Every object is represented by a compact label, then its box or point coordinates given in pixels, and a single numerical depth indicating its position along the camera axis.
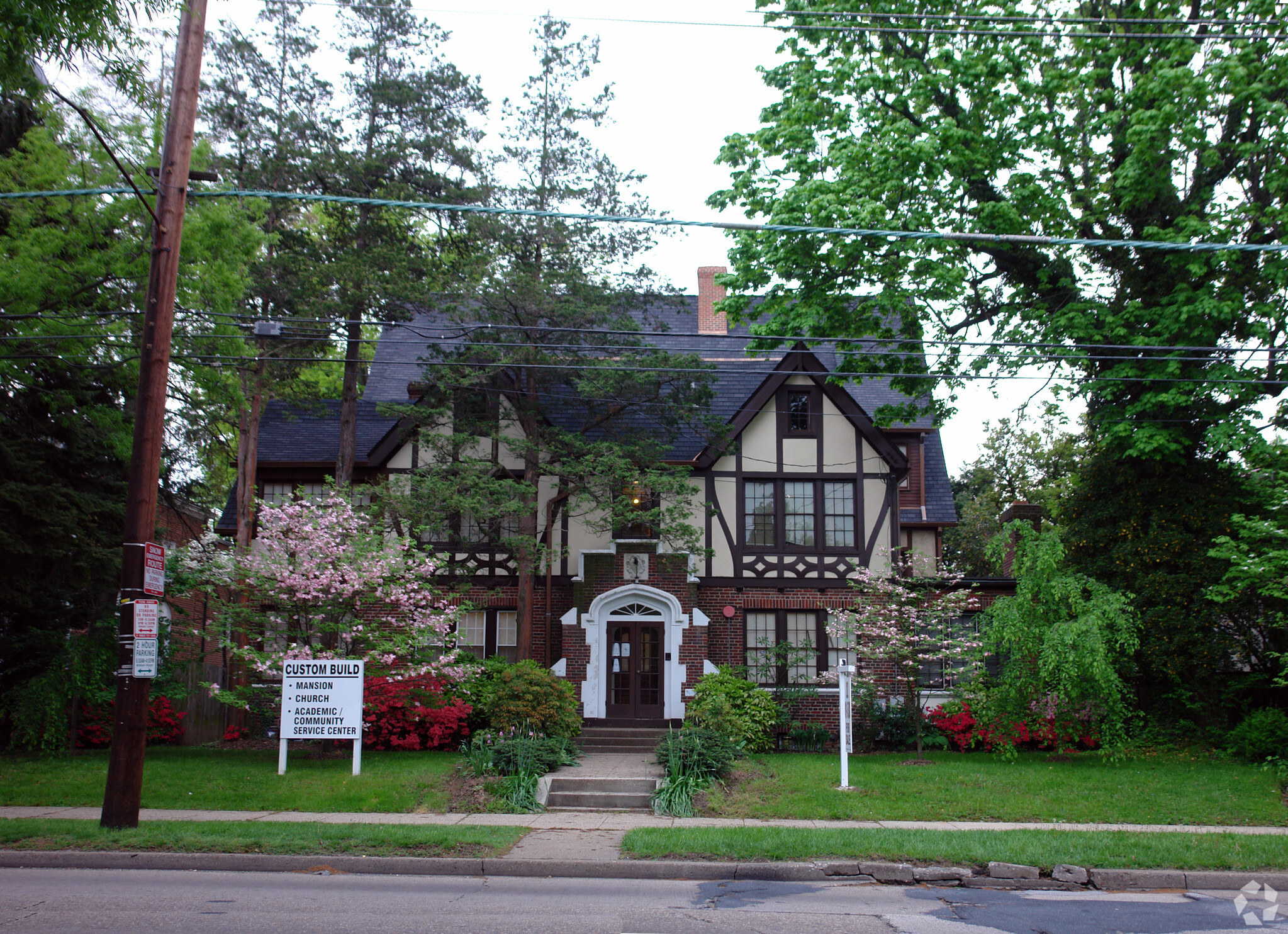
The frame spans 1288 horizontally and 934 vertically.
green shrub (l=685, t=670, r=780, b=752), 17.84
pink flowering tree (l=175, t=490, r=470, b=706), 15.86
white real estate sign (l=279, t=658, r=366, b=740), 14.61
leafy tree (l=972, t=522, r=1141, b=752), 15.75
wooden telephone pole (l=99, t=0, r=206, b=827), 10.66
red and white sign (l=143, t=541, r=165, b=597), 10.93
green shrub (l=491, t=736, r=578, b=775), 14.09
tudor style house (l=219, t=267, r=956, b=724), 21.09
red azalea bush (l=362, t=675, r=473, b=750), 16.80
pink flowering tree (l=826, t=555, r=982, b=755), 18.05
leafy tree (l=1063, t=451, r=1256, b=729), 17.83
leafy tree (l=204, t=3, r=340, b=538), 20.34
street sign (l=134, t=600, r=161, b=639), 10.70
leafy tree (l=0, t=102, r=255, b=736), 14.37
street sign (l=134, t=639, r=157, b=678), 10.65
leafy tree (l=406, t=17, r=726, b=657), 19.28
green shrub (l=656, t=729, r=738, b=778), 14.10
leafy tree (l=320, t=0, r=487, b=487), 20.20
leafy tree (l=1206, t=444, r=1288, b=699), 15.23
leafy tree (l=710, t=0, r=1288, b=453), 16.58
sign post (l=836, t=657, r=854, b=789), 14.20
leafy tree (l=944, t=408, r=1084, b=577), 36.25
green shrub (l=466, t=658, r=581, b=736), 16.25
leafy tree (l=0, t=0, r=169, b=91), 8.95
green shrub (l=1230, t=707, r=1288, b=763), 16.22
